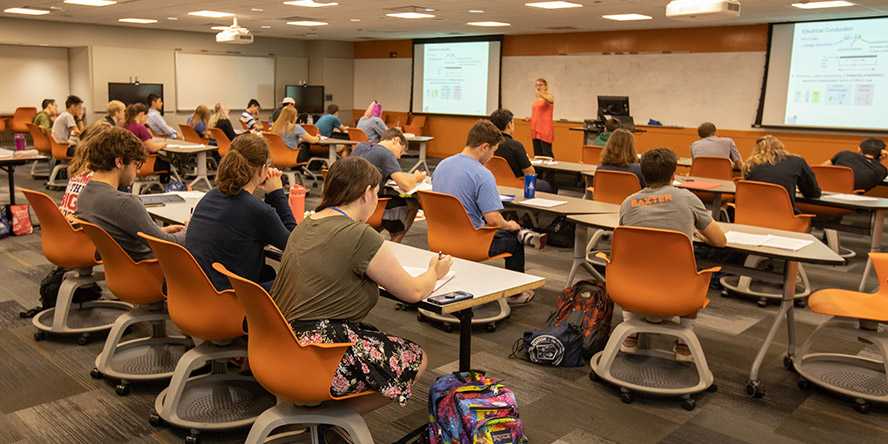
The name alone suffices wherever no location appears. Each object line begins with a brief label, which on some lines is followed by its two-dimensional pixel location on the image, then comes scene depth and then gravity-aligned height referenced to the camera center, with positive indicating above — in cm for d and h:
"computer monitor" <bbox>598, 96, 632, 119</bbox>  960 -5
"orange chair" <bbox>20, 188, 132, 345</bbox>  393 -97
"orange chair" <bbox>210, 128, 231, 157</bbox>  941 -67
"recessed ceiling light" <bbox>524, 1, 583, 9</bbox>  900 +118
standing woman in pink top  968 -26
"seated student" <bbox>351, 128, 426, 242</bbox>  521 -62
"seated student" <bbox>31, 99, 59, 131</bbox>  1055 -53
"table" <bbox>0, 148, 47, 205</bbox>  646 -70
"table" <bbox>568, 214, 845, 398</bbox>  334 -67
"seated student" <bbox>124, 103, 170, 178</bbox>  781 -49
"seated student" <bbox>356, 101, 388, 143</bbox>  1030 -47
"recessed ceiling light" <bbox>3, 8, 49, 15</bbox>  1180 +112
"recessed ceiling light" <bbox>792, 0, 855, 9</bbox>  839 +123
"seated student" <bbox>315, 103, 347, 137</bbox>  1090 -50
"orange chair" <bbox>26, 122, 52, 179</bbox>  974 -80
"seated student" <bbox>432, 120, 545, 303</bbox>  432 -49
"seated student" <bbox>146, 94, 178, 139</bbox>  950 -53
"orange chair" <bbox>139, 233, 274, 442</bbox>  280 -109
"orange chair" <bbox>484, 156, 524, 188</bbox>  632 -64
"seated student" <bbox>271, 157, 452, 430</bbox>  237 -66
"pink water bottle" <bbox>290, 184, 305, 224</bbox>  376 -57
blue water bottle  493 -58
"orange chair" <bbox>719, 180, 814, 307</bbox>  525 -77
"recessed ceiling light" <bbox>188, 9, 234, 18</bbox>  1114 +114
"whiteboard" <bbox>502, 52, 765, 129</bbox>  1118 +33
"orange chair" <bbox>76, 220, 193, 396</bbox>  337 -106
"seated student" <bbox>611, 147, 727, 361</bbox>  355 -50
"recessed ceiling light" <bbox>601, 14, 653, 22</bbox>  1008 +119
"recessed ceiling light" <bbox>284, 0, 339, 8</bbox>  946 +114
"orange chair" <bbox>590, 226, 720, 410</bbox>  330 -88
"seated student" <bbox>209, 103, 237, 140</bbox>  959 -45
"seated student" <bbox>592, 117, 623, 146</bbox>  895 -33
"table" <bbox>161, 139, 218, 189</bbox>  804 -70
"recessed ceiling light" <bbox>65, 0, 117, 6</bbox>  1012 +111
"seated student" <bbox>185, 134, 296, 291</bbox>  295 -55
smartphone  250 -70
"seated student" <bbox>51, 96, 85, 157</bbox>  920 -57
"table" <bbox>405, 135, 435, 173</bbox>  1156 -79
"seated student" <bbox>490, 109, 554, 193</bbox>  634 -48
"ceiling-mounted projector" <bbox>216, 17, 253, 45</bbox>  951 +68
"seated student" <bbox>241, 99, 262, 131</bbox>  1036 -49
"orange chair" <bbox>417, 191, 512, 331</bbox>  423 -80
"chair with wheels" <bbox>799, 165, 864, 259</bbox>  610 -66
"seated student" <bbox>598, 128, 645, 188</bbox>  594 -42
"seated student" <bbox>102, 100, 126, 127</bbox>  847 -35
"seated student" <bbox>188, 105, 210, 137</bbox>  1056 -49
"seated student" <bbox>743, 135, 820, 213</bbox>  548 -46
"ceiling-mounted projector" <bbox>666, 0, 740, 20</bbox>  498 +67
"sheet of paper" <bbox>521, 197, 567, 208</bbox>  473 -67
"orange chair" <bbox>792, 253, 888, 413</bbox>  345 -132
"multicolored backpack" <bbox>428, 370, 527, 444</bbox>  257 -112
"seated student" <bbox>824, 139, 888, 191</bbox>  698 -50
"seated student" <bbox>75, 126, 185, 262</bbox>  348 -55
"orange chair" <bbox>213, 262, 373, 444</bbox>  223 -88
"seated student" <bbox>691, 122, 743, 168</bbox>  755 -42
